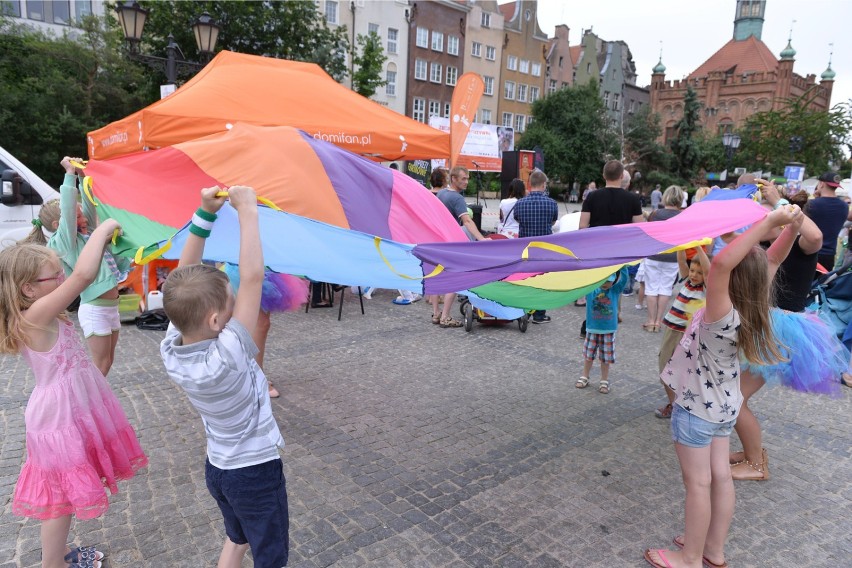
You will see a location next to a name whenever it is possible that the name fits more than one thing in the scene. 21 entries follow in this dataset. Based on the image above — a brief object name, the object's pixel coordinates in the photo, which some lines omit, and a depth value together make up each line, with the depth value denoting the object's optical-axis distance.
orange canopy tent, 5.86
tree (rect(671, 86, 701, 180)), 40.62
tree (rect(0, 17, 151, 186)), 16.17
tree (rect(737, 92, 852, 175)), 32.72
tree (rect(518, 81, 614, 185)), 38.19
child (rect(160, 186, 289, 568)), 1.74
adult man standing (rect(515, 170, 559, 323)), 6.70
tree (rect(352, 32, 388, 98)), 24.55
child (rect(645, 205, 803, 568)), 2.43
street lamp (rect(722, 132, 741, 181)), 23.08
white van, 6.59
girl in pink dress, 2.20
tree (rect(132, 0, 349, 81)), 18.38
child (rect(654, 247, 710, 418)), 3.77
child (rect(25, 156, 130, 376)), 3.31
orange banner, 8.05
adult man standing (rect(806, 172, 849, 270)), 5.16
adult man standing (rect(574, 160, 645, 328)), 5.48
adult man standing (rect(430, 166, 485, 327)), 5.96
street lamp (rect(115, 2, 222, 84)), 8.55
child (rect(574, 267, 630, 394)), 4.71
